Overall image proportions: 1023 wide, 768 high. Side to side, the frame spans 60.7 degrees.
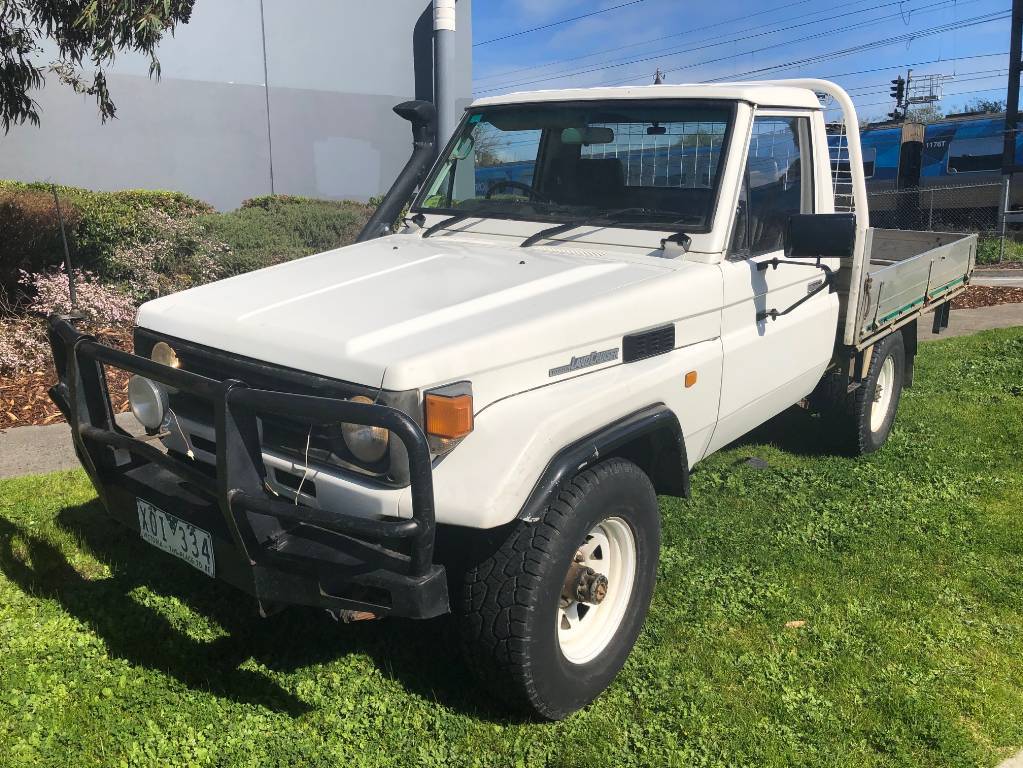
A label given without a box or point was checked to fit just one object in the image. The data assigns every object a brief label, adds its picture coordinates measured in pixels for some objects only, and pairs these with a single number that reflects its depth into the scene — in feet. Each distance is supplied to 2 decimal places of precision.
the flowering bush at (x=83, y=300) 24.18
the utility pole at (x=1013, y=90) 52.85
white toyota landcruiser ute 8.48
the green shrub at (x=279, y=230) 30.96
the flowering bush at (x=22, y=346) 22.26
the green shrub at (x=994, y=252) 54.31
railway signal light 154.10
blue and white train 70.95
